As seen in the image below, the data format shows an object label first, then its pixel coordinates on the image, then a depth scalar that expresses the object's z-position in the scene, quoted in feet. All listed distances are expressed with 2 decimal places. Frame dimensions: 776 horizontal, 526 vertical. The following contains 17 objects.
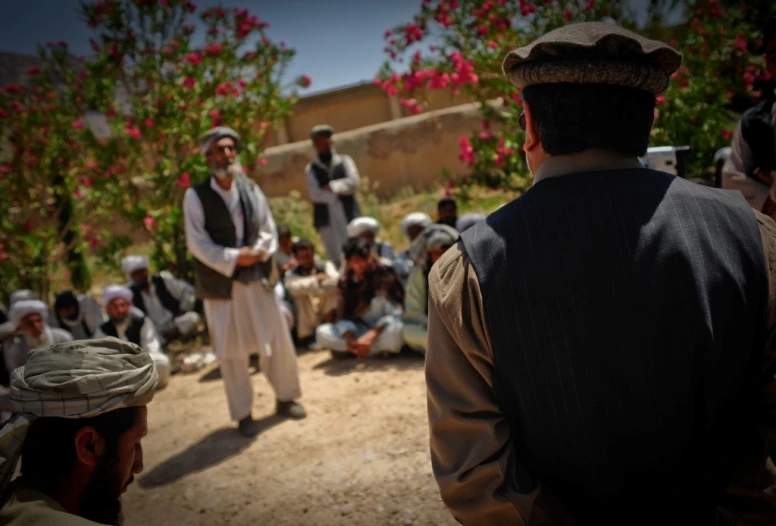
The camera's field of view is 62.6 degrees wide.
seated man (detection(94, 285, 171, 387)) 18.72
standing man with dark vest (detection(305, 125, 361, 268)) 24.17
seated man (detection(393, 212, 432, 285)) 21.18
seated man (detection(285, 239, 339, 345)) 21.07
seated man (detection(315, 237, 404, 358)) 18.67
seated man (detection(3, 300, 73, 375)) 16.72
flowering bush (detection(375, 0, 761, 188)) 17.98
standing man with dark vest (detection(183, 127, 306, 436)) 13.69
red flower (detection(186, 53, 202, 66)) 23.89
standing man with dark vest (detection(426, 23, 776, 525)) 3.95
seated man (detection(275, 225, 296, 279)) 23.47
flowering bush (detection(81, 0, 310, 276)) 23.90
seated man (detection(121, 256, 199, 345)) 22.84
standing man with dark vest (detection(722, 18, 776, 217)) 9.27
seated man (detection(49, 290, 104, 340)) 20.63
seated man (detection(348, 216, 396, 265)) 21.39
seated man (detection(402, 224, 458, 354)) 17.20
